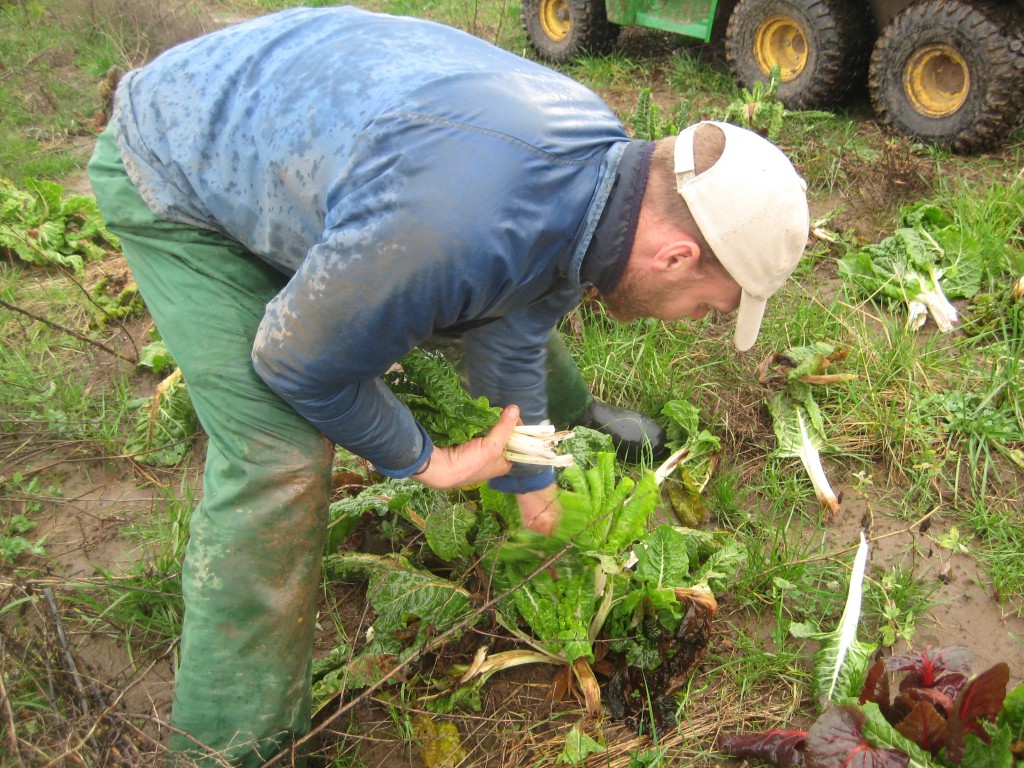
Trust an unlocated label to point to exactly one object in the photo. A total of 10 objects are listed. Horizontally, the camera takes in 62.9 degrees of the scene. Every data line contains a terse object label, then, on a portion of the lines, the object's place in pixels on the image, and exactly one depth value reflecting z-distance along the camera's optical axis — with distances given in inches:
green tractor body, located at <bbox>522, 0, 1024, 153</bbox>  189.2
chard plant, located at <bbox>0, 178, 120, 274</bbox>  185.5
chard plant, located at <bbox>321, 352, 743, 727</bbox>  98.1
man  70.6
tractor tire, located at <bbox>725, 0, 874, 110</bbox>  216.1
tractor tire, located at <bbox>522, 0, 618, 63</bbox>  263.9
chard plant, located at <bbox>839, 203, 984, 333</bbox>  156.1
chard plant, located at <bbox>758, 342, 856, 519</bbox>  129.4
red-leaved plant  85.1
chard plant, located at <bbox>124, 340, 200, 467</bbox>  139.1
